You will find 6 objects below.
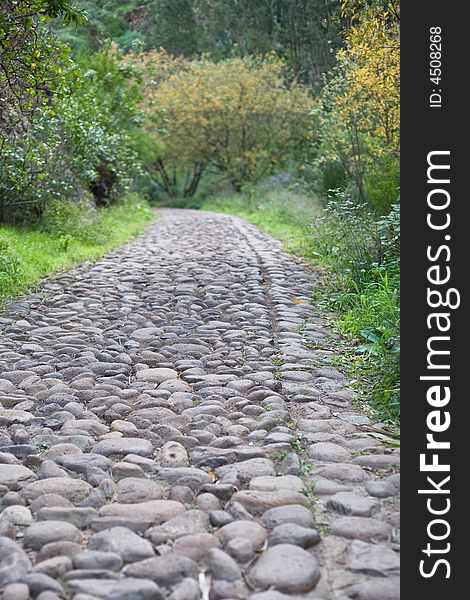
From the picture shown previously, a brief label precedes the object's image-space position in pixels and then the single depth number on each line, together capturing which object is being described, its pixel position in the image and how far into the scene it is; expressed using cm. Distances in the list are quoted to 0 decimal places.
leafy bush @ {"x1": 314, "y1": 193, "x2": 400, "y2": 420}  475
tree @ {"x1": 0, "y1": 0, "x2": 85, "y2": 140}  663
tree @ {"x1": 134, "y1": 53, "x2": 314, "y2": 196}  2952
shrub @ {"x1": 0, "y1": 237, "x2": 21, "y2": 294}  816
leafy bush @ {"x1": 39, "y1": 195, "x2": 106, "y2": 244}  1256
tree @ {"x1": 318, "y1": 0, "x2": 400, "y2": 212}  905
